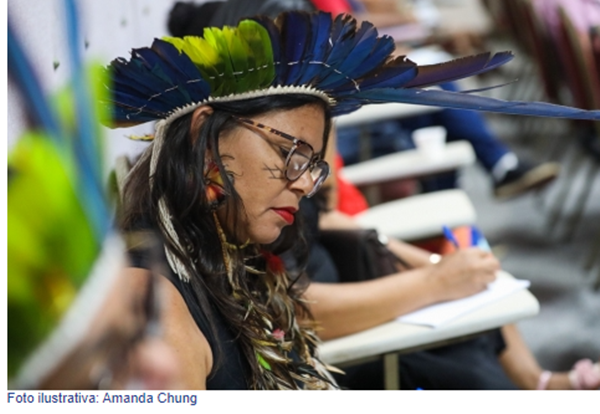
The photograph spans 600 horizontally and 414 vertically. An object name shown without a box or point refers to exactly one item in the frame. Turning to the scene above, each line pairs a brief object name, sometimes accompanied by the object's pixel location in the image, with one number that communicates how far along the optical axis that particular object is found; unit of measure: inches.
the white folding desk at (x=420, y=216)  147.5
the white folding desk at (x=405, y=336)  128.5
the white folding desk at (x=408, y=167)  157.8
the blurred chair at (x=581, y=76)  176.5
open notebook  129.8
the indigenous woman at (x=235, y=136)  112.2
